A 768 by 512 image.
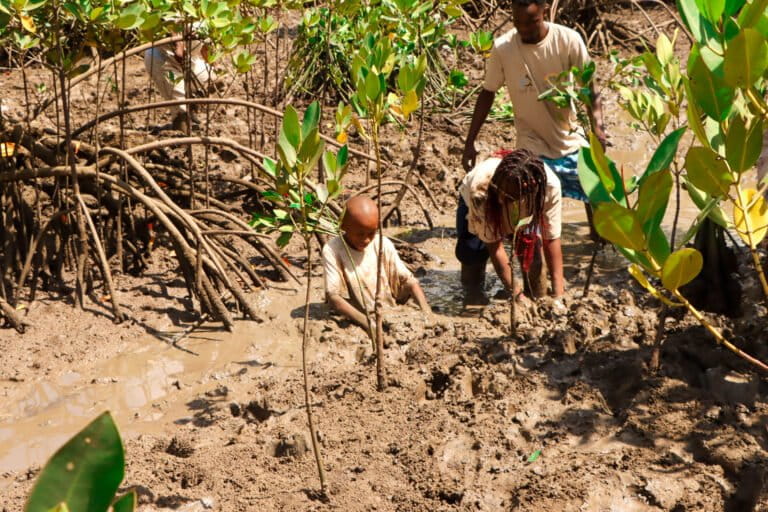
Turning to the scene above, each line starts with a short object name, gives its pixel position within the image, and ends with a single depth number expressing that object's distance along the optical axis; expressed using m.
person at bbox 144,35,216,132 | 6.43
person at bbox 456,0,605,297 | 4.61
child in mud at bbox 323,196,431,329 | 4.15
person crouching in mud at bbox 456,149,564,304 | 3.98
